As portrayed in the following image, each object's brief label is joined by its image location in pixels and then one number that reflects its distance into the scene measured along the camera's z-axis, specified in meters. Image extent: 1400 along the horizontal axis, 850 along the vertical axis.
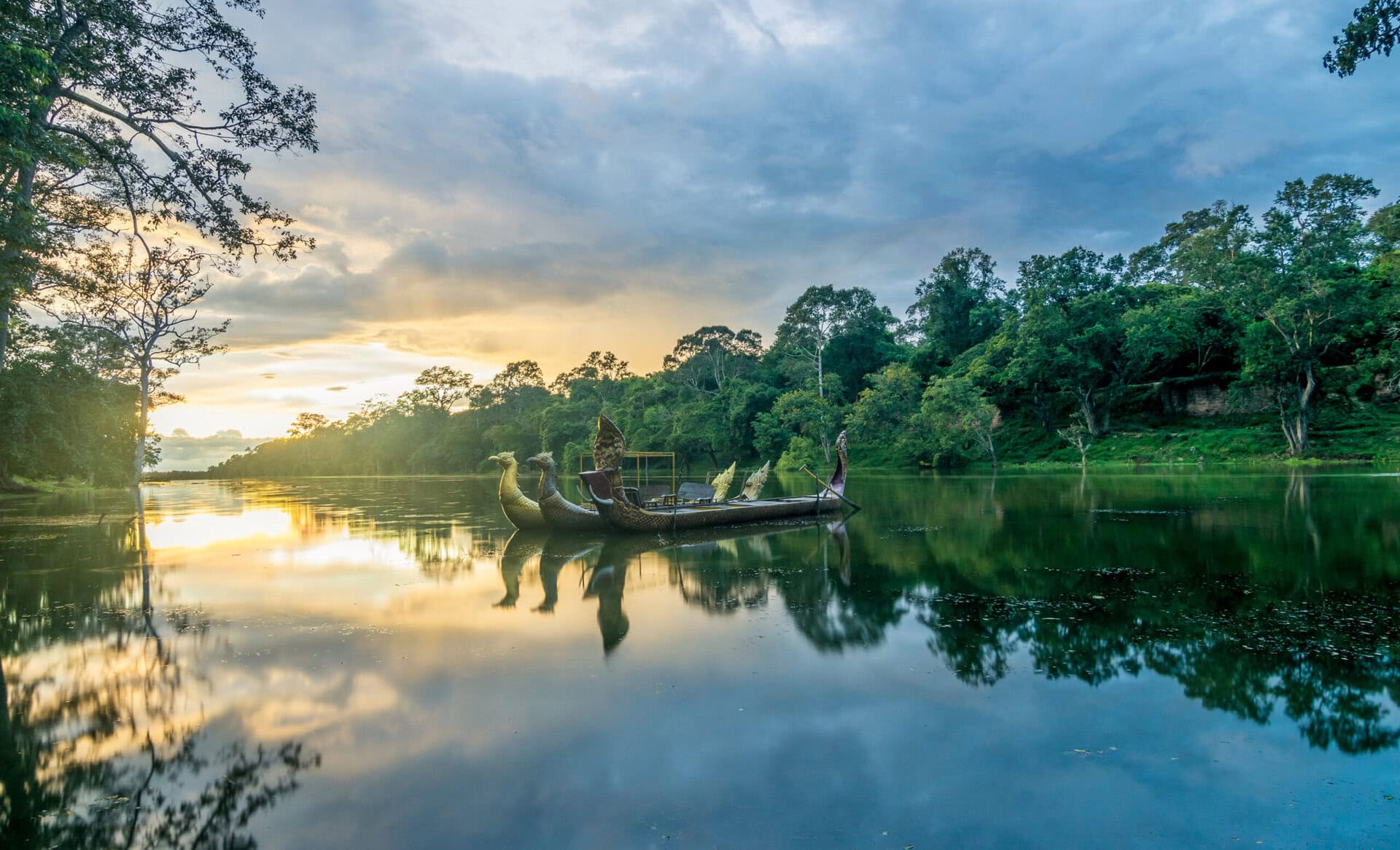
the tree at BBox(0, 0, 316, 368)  8.99
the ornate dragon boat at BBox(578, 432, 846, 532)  12.88
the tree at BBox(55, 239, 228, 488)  27.77
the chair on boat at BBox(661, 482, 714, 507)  16.64
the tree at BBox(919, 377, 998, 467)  39.00
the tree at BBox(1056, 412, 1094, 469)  36.84
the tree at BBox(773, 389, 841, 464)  45.41
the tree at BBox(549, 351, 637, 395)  75.06
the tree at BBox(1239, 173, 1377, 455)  31.47
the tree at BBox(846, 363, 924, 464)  42.09
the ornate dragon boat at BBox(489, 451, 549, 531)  14.30
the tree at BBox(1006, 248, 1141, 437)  37.81
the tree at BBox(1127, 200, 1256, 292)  39.16
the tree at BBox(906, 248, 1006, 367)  50.66
